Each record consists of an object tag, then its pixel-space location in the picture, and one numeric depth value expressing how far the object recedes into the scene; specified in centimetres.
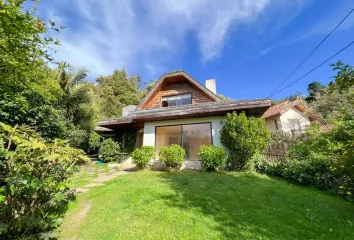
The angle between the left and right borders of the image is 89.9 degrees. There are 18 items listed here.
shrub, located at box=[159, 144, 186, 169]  858
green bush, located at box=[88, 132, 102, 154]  1416
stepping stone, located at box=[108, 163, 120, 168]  1137
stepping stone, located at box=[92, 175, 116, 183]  734
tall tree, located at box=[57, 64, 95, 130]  1325
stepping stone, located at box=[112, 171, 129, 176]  853
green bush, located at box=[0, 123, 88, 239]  279
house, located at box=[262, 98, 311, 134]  1647
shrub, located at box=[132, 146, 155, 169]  891
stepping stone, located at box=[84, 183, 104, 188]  652
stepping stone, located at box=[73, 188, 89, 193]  589
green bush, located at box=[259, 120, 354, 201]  588
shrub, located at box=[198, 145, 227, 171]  807
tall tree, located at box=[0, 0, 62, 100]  321
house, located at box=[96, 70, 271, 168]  908
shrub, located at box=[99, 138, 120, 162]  1318
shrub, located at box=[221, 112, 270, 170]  784
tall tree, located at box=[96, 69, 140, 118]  3057
